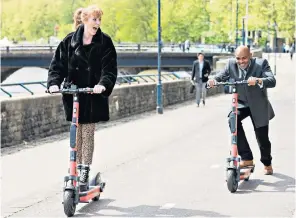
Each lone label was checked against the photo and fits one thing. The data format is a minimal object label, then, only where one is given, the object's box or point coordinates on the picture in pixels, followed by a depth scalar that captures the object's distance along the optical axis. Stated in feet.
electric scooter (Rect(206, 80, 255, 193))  26.86
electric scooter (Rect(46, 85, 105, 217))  22.61
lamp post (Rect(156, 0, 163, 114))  68.69
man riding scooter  27.89
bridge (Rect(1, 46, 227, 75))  223.71
